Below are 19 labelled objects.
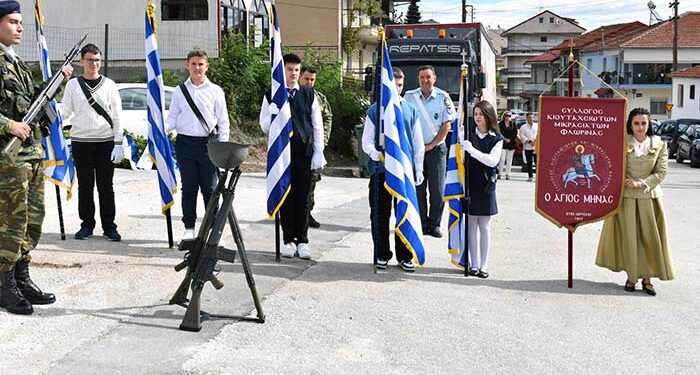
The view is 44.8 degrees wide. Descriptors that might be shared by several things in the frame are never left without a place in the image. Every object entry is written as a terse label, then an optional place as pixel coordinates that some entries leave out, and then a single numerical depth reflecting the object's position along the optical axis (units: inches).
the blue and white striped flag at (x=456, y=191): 336.8
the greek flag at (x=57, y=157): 376.5
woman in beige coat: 316.5
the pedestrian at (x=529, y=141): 864.3
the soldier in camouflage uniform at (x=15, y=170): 241.9
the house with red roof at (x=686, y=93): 2539.4
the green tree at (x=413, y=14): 2837.4
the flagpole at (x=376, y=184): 332.2
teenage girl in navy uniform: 333.7
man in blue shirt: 408.5
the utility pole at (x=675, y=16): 2294.4
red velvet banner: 320.5
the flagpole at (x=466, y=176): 333.1
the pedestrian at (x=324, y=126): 437.4
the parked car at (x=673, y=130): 1476.6
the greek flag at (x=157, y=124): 364.8
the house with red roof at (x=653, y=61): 2925.7
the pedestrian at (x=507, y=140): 860.0
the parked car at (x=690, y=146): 1247.5
